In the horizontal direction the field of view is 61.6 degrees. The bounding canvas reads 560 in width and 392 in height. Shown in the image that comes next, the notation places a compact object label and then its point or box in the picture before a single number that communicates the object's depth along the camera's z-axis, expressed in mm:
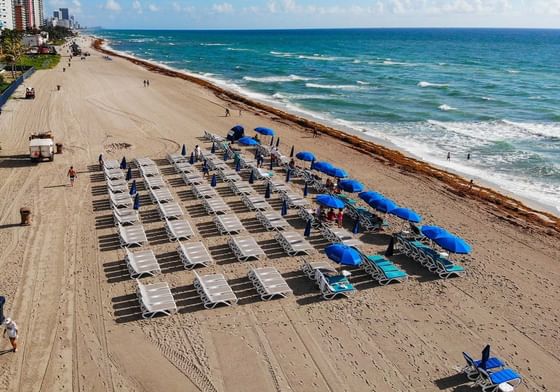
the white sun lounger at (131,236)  15312
